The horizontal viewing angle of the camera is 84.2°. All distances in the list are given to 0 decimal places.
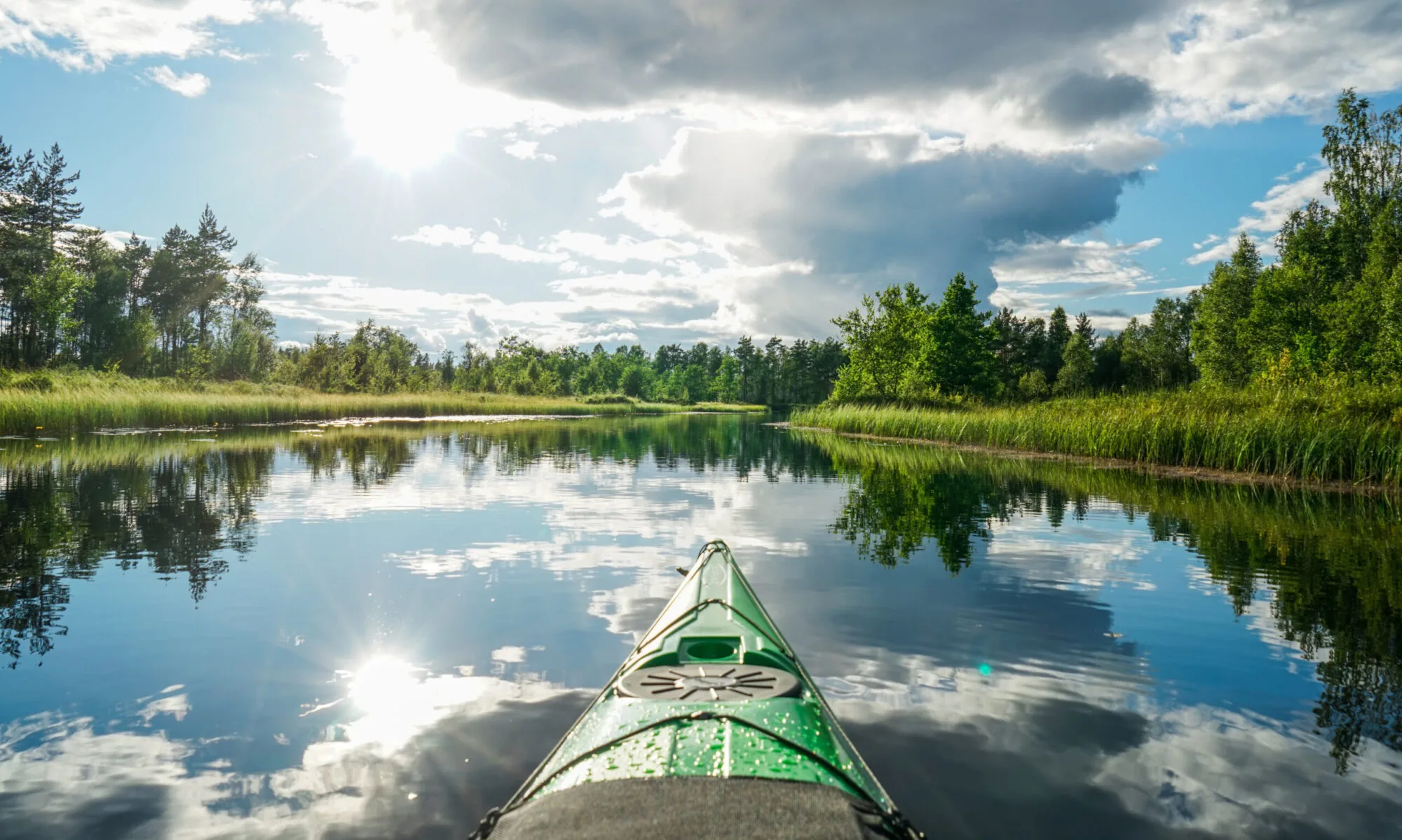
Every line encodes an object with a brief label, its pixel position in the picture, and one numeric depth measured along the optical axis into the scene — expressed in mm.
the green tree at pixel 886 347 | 43250
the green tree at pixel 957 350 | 40344
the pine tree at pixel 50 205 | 48688
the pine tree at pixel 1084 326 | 84100
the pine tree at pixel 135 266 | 60438
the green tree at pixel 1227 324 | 45719
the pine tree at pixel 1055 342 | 75125
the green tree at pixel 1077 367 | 65750
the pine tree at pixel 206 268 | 61219
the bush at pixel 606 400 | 74500
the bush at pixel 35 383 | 27031
